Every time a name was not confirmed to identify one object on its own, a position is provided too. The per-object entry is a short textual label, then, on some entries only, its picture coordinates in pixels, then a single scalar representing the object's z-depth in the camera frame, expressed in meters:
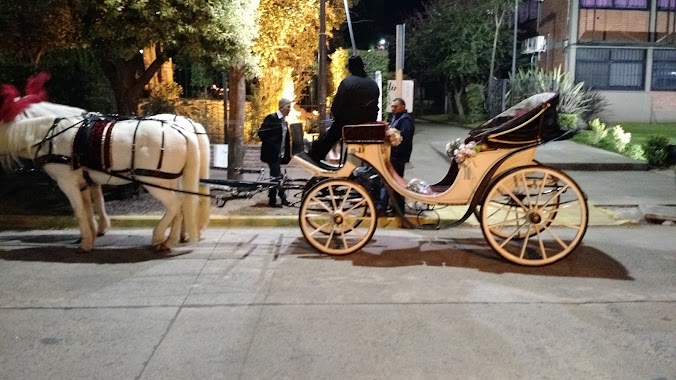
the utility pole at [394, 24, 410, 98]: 10.10
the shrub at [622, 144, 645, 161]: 14.87
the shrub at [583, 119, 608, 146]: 17.17
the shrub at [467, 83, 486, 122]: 26.91
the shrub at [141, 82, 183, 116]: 13.73
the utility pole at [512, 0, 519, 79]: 25.43
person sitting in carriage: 7.77
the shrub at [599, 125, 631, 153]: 15.88
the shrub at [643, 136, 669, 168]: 13.82
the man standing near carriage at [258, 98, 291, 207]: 9.59
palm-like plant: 20.75
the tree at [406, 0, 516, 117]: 29.78
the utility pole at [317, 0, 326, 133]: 10.93
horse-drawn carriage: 6.94
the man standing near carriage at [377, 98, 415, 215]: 8.82
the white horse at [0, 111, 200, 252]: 7.21
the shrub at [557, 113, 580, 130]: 19.25
